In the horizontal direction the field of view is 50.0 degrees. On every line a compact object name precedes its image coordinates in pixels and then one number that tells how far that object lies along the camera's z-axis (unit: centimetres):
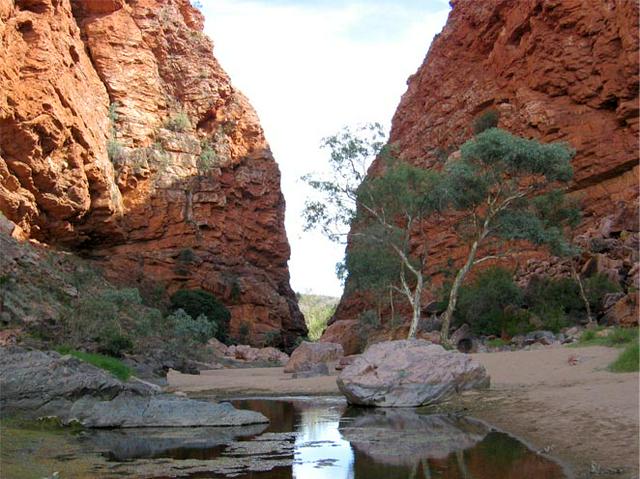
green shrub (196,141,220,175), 5741
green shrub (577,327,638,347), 1656
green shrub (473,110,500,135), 4359
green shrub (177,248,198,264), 5347
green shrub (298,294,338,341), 9012
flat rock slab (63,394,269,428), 1016
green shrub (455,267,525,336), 2816
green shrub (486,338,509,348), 2564
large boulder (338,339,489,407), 1211
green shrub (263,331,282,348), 5303
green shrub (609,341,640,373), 1180
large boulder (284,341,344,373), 2517
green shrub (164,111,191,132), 5687
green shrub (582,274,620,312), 2653
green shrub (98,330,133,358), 2027
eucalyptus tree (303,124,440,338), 2770
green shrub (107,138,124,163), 5116
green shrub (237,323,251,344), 5222
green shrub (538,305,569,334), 2619
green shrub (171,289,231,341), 4909
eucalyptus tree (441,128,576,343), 2559
